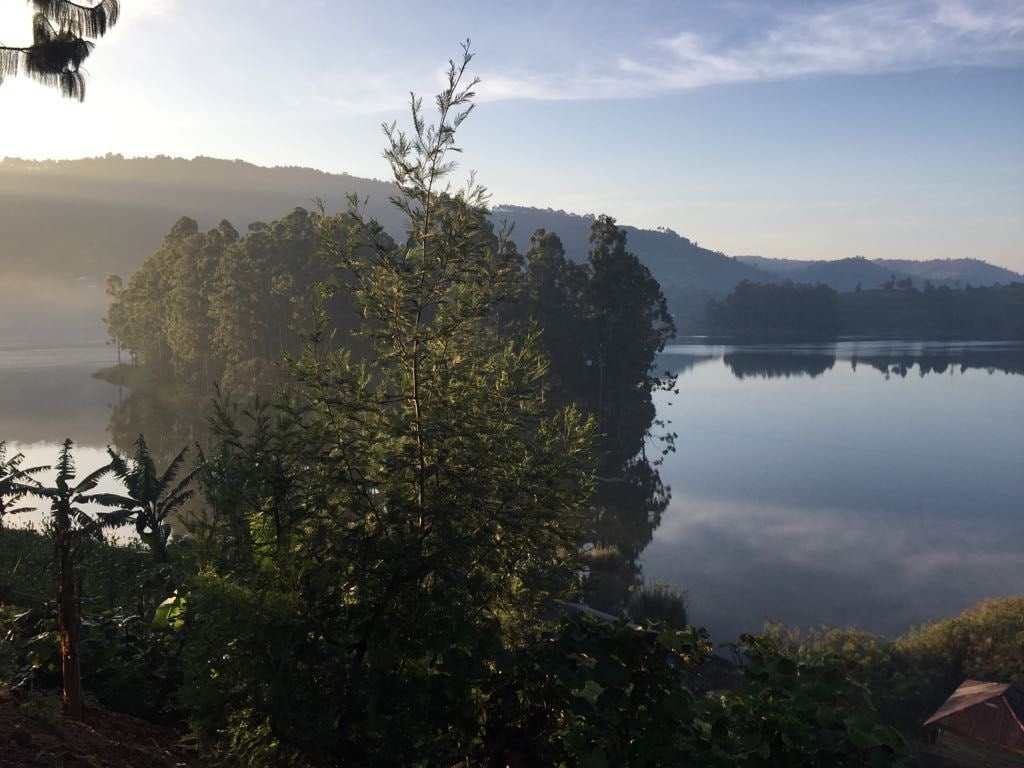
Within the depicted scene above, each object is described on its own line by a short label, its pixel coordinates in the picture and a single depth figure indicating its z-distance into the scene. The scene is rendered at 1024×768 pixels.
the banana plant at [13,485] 11.41
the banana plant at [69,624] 5.94
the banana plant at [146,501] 10.74
